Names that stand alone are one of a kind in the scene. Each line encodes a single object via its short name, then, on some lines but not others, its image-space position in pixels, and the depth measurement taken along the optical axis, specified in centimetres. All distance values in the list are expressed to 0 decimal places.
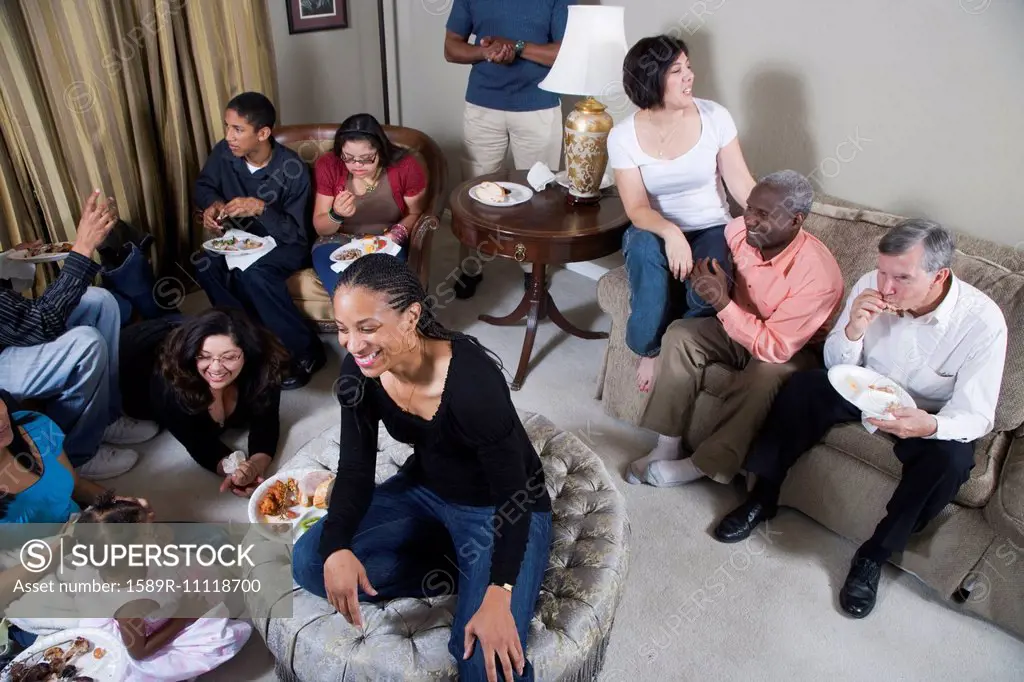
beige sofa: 195
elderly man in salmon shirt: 214
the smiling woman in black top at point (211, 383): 224
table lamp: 259
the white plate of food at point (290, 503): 191
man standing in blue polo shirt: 307
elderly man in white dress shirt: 189
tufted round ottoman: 151
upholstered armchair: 287
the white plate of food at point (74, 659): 162
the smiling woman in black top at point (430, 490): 144
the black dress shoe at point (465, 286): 350
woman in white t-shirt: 239
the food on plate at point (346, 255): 278
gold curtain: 272
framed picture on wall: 365
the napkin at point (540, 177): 294
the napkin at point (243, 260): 278
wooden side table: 260
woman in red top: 281
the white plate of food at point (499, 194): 280
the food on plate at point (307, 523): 190
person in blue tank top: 191
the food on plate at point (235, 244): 280
